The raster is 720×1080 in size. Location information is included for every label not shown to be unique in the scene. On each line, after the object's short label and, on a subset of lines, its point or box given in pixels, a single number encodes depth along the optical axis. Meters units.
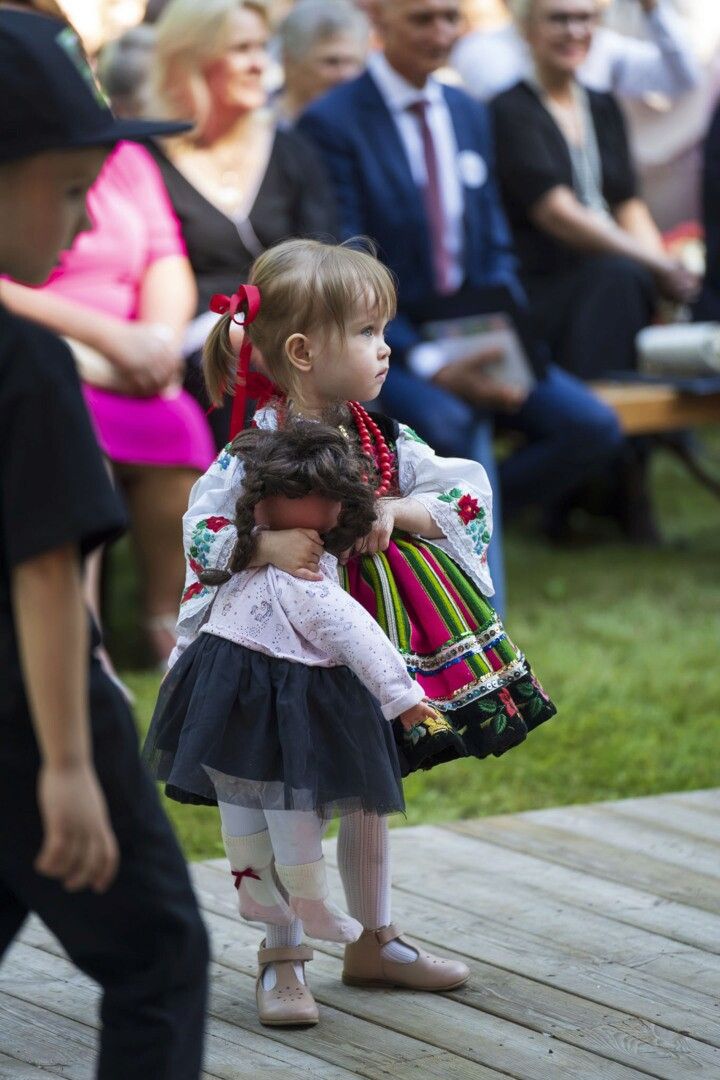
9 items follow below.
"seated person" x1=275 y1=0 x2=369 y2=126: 12.45
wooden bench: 11.99
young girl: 4.80
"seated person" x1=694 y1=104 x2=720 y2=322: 13.02
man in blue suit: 10.37
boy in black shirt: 3.11
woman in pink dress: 8.95
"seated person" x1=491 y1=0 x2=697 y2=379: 12.20
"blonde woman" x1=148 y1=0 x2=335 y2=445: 9.91
